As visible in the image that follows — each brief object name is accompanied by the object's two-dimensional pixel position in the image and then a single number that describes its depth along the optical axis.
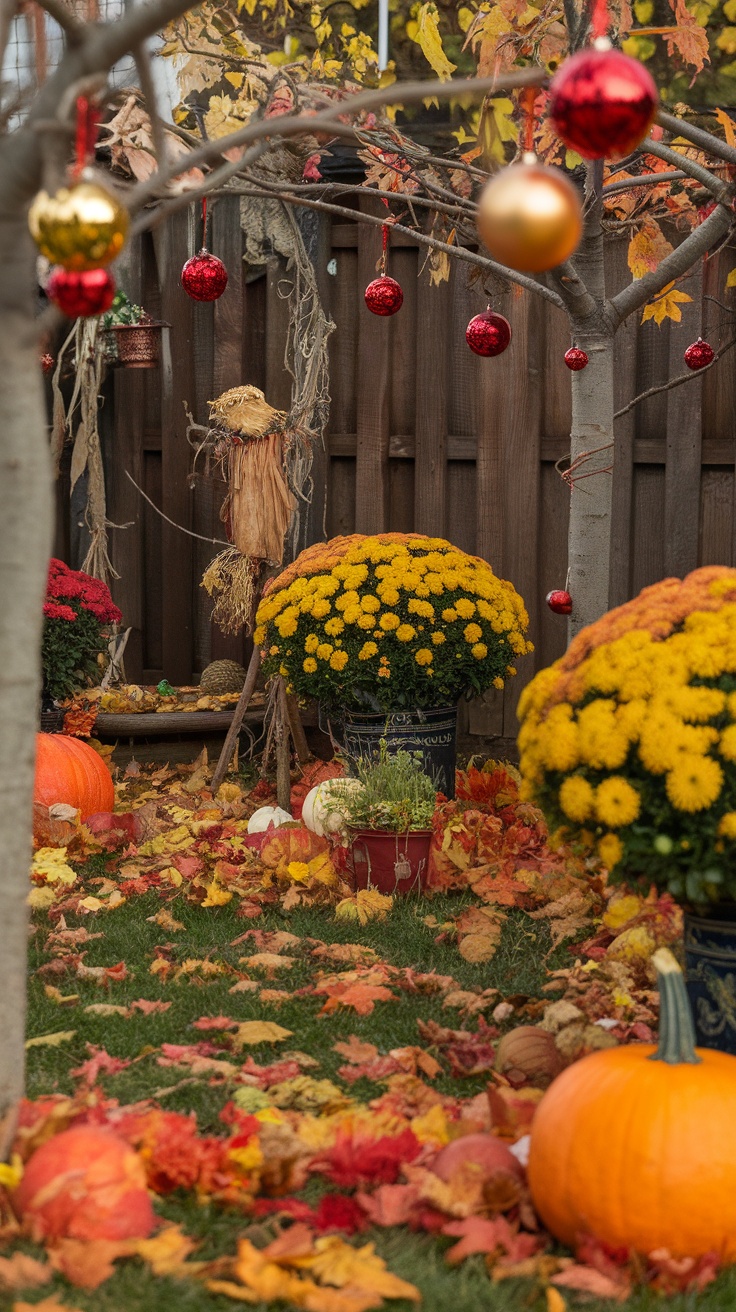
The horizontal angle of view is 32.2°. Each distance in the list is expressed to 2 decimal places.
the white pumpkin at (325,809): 4.36
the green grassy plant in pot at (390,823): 4.19
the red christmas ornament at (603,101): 1.95
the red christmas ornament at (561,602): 4.57
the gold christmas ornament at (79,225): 1.86
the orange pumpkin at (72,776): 4.91
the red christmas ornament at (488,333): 4.71
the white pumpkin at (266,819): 4.83
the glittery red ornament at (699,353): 5.06
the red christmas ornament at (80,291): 1.99
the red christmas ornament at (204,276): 4.84
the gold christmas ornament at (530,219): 1.89
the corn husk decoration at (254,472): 5.34
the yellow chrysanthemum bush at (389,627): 4.91
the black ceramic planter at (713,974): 2.56
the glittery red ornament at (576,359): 4.40
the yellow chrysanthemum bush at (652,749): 2.38
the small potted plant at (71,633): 5.75
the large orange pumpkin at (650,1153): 2.03
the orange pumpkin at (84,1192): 2.04
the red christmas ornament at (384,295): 4.95
